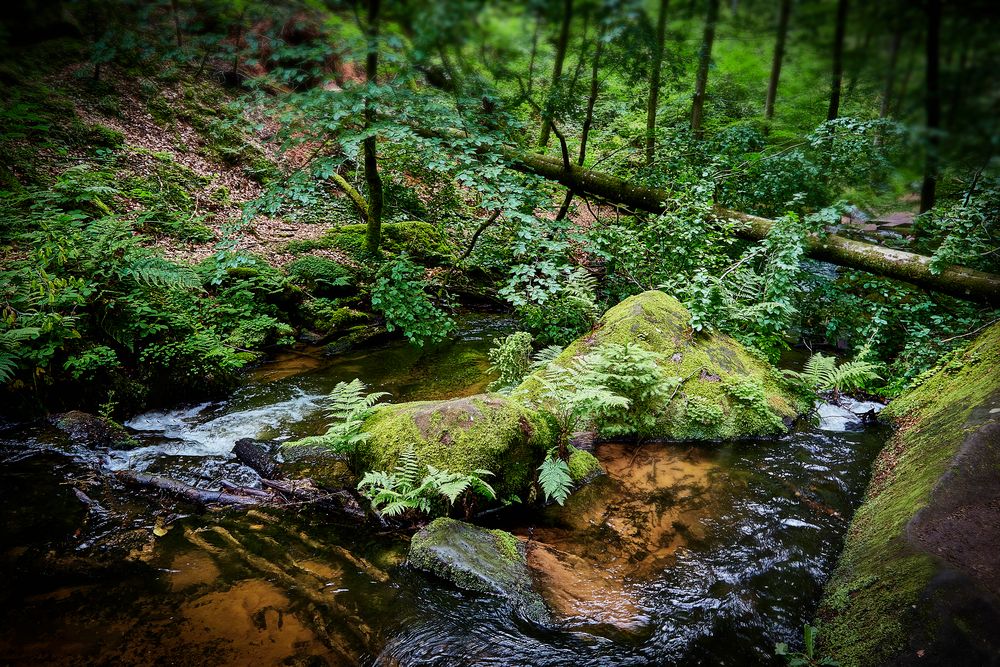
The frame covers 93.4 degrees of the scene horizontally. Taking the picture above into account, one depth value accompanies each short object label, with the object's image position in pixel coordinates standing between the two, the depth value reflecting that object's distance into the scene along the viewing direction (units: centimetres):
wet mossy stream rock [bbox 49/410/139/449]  486
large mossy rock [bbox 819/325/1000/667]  232
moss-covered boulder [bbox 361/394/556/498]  387
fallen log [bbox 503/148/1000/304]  585
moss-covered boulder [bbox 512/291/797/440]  531
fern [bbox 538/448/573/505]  372
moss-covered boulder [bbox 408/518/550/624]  307
